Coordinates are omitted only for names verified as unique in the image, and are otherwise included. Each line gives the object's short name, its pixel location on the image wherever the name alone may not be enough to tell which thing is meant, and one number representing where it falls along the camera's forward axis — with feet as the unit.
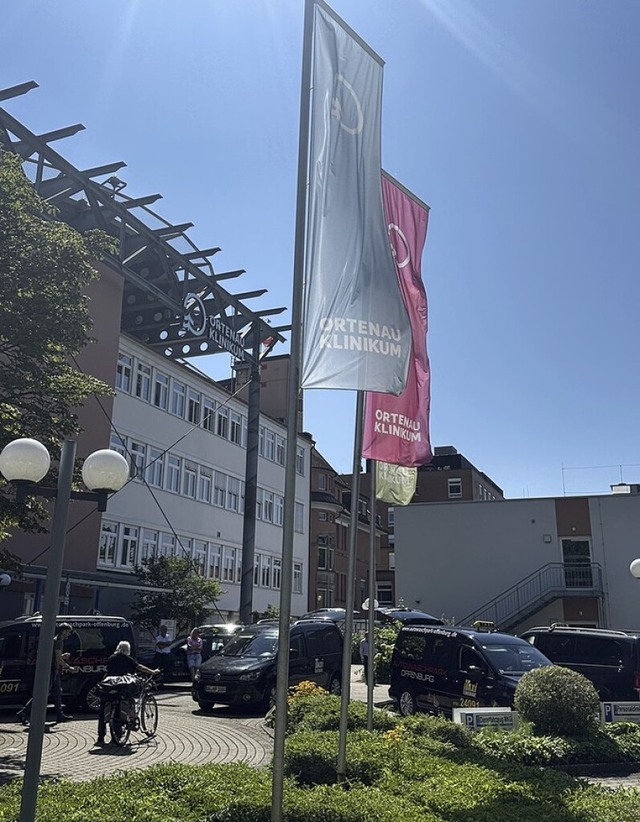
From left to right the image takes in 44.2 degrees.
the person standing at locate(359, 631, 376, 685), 81.25
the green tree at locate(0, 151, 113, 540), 42.39
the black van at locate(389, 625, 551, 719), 47.83
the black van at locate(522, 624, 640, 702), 55.26
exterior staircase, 124.36
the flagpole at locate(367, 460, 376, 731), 34.76
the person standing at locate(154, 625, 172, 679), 80.89
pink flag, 33.53
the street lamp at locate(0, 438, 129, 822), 19.31
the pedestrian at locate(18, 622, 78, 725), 48.65
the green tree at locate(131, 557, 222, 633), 97.55
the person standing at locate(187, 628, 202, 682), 78.84
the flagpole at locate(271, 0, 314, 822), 20.92
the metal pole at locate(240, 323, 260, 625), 125.39
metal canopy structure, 92.99
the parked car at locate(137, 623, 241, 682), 81.35
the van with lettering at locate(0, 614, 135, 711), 52.08
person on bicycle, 45.16
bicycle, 41.86
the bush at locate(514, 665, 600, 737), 38.68
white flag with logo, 24.08
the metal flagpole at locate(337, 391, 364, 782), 27.61
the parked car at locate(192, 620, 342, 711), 57.41
